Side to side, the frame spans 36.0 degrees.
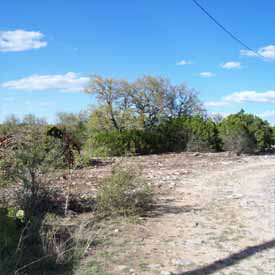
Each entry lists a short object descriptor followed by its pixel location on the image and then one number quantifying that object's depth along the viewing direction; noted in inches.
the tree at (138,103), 1421.0
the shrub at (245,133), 930.7
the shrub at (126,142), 852.0
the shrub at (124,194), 287.1
